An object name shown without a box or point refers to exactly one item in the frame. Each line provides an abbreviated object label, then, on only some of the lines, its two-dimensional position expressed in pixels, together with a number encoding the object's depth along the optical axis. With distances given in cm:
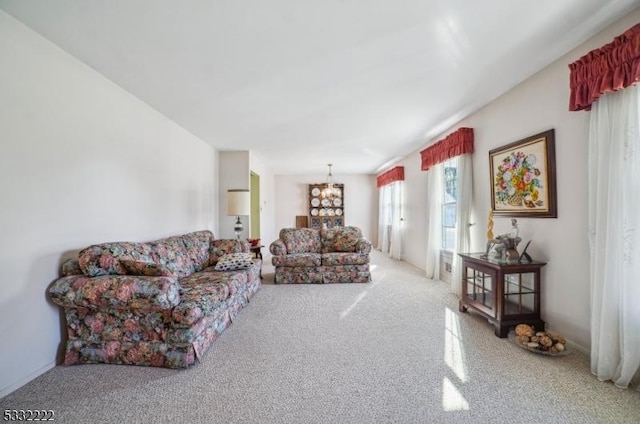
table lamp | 432
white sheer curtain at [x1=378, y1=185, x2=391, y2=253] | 742
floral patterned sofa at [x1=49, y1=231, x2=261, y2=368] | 187
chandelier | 805
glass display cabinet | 238
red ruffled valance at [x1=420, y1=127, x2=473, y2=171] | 339
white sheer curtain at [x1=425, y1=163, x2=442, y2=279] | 427
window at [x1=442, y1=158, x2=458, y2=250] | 414
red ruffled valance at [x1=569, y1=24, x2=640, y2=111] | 162
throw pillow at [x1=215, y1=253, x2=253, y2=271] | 328
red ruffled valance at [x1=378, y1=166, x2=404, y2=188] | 610
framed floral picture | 234
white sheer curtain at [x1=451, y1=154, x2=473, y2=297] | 340
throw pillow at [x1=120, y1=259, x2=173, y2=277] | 205
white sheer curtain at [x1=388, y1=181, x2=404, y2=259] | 630
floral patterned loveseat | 430
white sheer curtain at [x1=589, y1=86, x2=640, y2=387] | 166
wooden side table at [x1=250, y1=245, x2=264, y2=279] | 448
